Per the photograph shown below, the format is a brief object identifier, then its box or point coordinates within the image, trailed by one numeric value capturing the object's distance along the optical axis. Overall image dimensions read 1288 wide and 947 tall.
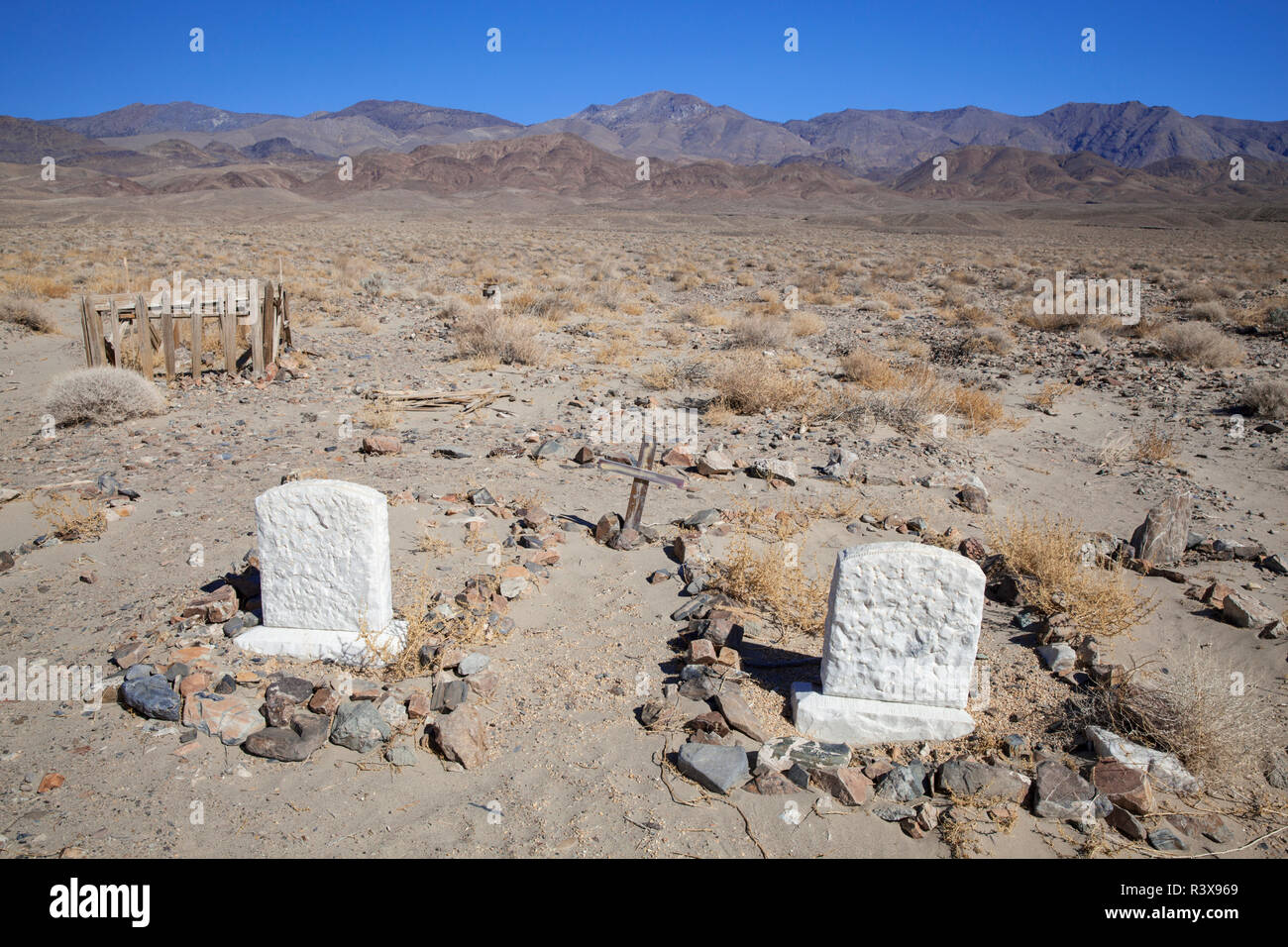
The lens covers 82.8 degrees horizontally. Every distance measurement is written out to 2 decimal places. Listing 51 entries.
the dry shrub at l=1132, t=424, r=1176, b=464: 8.09
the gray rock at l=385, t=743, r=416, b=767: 3.42
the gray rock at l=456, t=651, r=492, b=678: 4.02
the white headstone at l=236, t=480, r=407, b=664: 4.01
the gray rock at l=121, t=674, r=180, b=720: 3.58
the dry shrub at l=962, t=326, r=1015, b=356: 13.25
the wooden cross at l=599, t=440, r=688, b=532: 5.73
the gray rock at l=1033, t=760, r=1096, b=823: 3.16
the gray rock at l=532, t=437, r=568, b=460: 7.60
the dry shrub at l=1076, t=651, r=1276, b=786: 3.39
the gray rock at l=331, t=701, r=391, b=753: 3.51
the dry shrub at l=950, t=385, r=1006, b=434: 9.18
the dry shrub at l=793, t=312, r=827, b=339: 14.45
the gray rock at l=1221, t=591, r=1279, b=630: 4.48
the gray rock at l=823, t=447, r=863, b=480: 7.40
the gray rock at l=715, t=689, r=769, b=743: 3.66
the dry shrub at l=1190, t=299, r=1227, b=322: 15.73
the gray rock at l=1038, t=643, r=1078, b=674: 4.16
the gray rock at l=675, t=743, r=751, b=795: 3.32
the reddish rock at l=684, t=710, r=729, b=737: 3.65
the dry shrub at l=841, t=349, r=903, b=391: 10.45
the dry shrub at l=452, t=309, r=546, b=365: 11.41
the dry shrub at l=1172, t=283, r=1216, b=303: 18.23
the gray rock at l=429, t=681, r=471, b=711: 3.75
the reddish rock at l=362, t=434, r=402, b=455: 7.51
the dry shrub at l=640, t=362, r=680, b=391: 10.48
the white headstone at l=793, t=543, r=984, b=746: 3.56
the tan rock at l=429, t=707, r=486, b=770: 3.43
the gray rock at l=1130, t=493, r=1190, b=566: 5.50
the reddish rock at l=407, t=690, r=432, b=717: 3.71
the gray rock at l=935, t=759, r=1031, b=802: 3.24
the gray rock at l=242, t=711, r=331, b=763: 3.42
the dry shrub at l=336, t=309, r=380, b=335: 13.60
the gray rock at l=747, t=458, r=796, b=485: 7.14
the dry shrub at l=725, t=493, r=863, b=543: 6.02
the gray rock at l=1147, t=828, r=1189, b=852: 3.02
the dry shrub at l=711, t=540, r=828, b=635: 4.73
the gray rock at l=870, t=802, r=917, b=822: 3.21
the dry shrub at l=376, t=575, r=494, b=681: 4.03
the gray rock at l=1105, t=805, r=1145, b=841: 3.06
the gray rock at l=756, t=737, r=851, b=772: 3.46
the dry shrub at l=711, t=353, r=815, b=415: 9.39
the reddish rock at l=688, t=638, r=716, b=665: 4.12
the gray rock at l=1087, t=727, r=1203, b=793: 3.30
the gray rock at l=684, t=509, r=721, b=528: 6.03
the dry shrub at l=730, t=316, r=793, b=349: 12.89
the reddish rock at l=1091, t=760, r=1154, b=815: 3.15
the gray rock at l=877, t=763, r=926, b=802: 3.33
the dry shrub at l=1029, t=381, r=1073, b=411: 10.02
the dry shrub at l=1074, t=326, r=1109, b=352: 13.43
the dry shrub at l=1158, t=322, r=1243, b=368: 12.01
